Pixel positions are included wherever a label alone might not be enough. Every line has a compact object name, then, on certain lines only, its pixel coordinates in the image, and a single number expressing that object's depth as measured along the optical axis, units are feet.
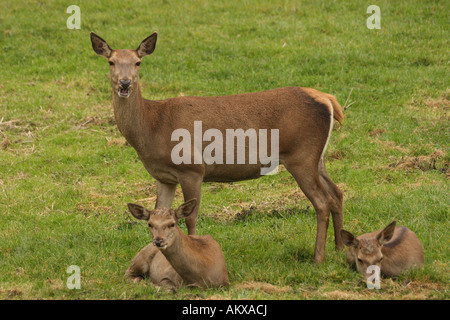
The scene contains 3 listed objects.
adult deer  57.00
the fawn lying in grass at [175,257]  49.47
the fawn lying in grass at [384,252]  51.08
